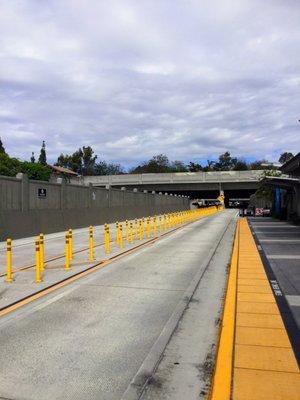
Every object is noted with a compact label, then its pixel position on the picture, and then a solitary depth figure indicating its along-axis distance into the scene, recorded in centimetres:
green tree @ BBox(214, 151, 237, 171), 16691
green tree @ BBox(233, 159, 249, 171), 15388
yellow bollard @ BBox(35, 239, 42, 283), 1084
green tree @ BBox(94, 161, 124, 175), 15600
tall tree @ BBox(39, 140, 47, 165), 12898
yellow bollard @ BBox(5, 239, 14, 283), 1089
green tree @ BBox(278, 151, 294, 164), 14446
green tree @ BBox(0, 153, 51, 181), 8762
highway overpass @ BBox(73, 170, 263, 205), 8331
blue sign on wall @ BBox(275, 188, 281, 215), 5207
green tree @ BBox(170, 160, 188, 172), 15458
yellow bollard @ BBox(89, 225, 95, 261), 1475
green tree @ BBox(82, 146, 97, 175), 15388
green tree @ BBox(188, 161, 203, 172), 15150
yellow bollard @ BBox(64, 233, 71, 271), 1280
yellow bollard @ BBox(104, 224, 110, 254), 1692
